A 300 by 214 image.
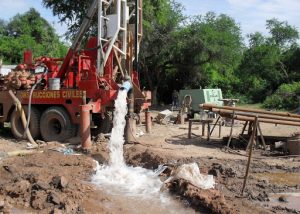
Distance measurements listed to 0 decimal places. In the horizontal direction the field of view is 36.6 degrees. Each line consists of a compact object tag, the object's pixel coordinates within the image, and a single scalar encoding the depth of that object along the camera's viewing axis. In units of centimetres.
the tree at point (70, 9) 2316
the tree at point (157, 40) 2516
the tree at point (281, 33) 5394
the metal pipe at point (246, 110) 1170
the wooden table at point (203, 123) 1301
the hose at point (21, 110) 1169
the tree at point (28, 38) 4719
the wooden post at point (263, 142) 1141
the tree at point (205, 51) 3167
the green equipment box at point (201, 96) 2269
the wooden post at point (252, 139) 694
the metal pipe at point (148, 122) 1320
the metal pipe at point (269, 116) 1120
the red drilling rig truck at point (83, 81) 1128
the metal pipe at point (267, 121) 1106
